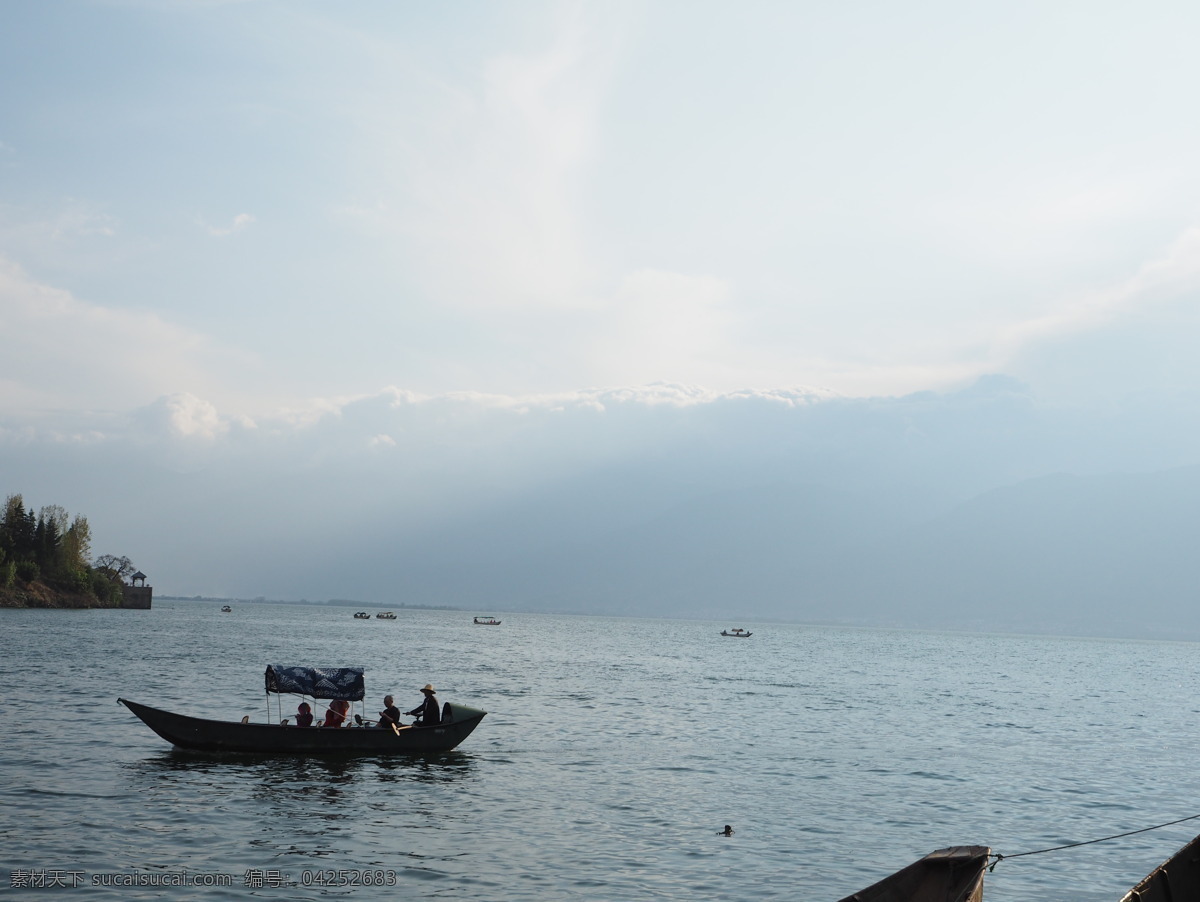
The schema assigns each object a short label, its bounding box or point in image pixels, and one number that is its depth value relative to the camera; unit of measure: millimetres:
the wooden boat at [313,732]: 37125
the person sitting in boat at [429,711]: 40594
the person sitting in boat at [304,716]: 38522
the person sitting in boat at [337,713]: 39656
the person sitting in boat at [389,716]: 39281
